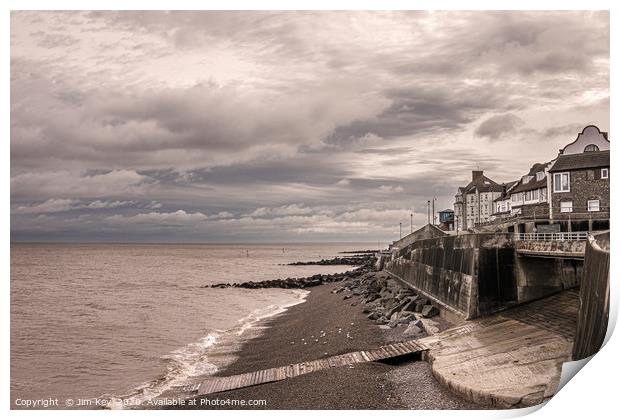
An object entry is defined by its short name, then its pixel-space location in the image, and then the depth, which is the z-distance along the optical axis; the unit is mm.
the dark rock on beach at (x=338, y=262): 95962
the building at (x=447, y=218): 72488
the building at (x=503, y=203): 49656
